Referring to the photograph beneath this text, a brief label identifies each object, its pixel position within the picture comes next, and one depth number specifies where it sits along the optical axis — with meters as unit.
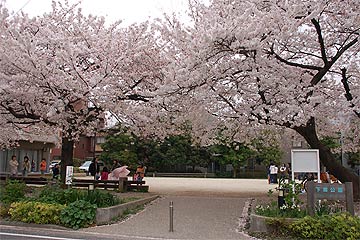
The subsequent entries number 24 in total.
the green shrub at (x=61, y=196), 11.31
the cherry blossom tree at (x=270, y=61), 10.64
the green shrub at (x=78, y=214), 10.17
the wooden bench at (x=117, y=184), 17.48
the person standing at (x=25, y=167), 27.06
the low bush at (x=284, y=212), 9.44
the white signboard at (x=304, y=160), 10.62
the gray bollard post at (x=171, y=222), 9.78
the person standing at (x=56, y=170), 25.42
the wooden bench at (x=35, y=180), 19.56
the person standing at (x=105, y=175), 21.10
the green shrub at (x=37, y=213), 10.38
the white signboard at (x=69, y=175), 11.66
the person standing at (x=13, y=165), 24.15
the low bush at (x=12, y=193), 12.06
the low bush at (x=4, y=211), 11.23
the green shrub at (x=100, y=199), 11.30
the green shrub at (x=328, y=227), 8.32
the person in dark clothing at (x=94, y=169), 22.48
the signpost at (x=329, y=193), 9.32
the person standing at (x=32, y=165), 34.06
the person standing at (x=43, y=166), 30.39
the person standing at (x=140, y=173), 22.24
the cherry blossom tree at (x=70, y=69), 12.63
